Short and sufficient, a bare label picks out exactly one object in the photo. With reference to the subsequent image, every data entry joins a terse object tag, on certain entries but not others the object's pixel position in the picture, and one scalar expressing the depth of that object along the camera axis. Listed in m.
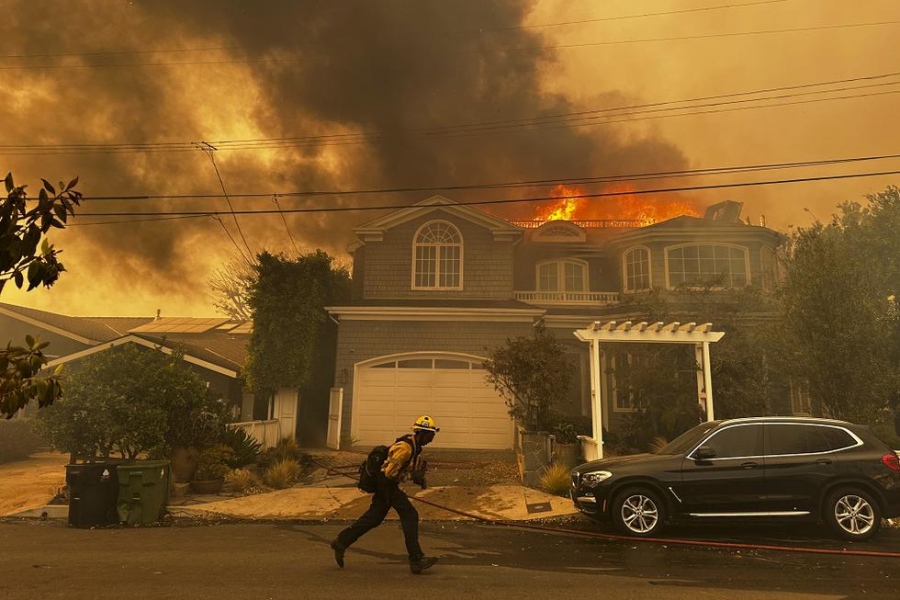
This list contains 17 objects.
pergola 11.20
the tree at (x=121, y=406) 10.17
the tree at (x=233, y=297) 43.36
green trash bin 8.86
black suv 7.55
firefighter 6.01
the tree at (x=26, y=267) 2.24
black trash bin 8.74
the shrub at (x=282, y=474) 11.43
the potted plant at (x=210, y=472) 10.86
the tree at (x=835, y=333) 11.59
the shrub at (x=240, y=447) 12.10
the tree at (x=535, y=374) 12.33
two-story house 17.12
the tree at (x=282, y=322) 16.28
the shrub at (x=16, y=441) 15.12
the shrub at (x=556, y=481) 10.35
